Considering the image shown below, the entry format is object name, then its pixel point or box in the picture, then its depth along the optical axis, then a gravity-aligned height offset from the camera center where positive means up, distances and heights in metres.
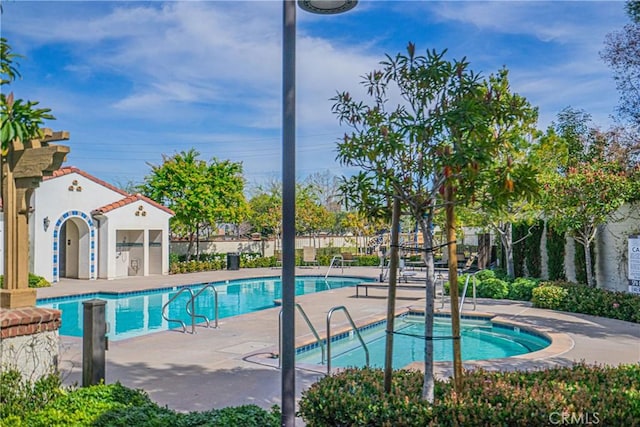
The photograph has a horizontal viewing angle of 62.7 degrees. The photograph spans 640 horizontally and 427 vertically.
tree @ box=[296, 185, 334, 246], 33.09 +0.79
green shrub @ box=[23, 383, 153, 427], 4.17 -1.51
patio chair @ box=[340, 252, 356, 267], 28.70 -1.61
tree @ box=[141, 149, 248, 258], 24.30 +1.89
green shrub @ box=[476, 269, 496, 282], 15.16 -1.33
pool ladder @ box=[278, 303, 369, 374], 6.55 -1.43
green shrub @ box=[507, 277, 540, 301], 14.02 -1.60
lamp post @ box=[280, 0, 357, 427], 3.85 +0.26
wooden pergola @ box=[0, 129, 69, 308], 5.29 +0.31
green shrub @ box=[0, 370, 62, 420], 4.50 -1.48
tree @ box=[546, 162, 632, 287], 10.91 +0.71
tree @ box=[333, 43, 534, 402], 4.04 +0.74
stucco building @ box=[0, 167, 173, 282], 18.66 -0.01
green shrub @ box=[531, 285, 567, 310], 12.22 -1.58
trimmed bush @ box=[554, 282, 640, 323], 10.59 -1.56
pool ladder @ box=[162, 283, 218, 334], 9.79 -1.83
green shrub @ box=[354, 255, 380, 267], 29.05 -1.74
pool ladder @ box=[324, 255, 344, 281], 27.69 -1.68
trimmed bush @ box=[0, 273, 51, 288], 17.02 -1.72
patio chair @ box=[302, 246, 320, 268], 26.75 -1.29
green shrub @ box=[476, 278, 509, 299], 14.47 -1.64
